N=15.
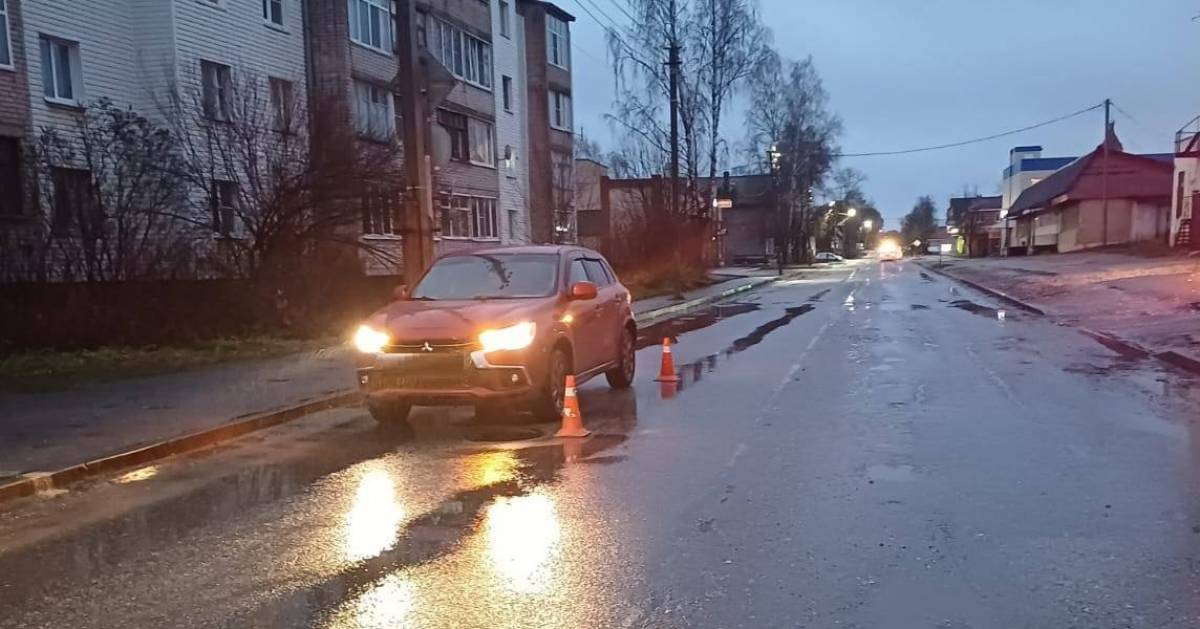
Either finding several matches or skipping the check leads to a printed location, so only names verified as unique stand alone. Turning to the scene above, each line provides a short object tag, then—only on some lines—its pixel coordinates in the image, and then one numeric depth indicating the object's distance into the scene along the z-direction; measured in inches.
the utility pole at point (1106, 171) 2036.8
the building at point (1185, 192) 1505.9
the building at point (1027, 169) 3767.2
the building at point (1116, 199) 2156.7
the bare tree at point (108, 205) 629.9
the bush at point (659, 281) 1343.5
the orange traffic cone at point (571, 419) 350.9
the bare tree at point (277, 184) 687.7
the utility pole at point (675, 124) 1365.7
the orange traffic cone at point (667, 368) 494.9
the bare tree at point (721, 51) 1608.0
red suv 353.7
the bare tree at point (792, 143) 2434.8
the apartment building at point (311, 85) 717.9
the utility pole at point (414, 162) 529.0
